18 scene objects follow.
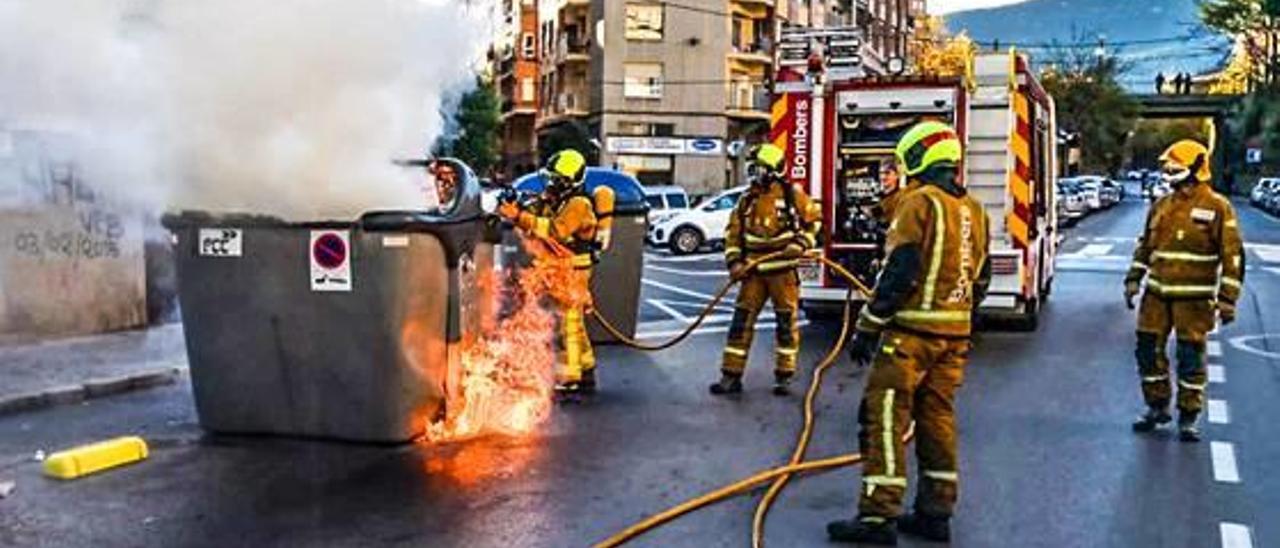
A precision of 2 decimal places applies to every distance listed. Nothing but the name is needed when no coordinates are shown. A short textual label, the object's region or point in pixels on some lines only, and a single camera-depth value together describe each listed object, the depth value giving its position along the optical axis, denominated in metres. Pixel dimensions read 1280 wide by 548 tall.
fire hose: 5.47
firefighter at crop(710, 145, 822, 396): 9.01
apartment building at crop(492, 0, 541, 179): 57.66
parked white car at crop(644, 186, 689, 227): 28.41
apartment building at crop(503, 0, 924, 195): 50.41
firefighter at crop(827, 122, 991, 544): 5.35
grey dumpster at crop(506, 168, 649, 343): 11.62
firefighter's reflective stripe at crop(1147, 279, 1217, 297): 7.60
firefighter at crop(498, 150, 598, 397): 8.82
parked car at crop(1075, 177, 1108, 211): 46.81
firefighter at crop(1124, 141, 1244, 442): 7.58
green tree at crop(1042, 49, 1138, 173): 72.06
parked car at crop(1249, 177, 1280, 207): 50.24
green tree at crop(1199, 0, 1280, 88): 65.00
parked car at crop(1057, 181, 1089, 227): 39.57
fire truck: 11.99
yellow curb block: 6.53
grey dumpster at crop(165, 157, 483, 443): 6.93
